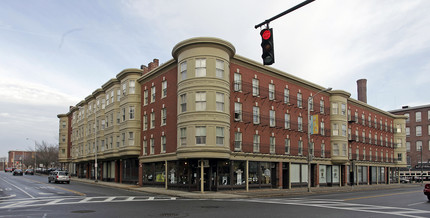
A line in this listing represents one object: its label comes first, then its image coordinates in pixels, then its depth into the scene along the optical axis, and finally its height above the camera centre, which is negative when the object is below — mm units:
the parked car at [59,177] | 45438 -4695
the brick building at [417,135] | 86875 +1150
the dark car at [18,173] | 82500 -7576
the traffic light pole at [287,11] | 8867 +3285
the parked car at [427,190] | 24094 -3318
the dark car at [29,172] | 91562 -8296
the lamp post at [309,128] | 34638 -219
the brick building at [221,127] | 32469 +1351
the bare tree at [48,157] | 103475 -5038
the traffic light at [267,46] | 9969 +2574
